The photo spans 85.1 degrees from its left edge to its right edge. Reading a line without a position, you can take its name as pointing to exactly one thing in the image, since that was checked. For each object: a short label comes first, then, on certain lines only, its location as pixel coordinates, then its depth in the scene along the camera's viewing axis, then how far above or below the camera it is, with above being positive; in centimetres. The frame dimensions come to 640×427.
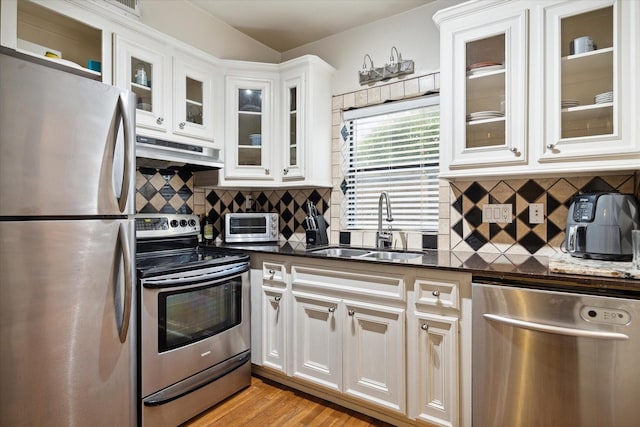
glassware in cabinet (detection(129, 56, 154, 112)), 206 +77
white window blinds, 245 +35
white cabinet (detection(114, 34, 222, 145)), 202 +78
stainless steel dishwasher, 129 -60
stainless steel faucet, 242 -17
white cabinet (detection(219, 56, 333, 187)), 262 +66
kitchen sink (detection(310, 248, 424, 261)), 227 -30
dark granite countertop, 129 -27
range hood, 207 +36
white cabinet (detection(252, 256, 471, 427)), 165 -69
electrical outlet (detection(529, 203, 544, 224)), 200 -2
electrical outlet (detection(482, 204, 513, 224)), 209 -2
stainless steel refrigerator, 126 -16
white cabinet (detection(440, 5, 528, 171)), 177 +65
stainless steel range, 174 -64
